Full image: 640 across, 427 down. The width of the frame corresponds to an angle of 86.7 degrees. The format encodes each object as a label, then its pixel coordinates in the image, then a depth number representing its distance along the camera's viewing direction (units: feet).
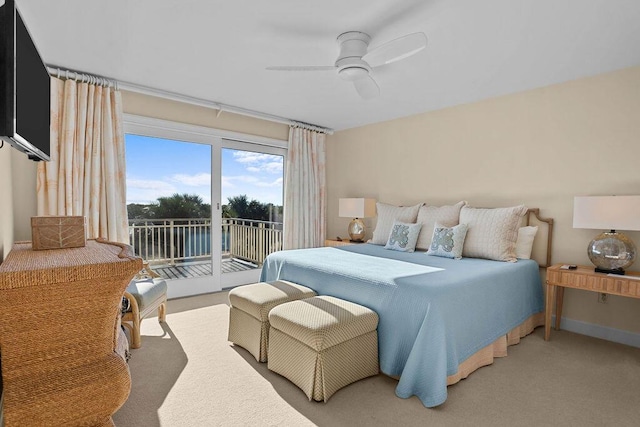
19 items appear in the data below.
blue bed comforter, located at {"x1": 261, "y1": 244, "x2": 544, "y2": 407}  6.41
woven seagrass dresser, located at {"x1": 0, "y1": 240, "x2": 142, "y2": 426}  3.74
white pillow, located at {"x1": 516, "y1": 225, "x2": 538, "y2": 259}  10.62
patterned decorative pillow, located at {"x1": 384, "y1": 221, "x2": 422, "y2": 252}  12.10
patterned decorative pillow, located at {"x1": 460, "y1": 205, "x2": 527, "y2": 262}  10.24
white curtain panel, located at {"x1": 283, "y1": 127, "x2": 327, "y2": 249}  16.21
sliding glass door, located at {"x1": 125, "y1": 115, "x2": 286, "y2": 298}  12.66
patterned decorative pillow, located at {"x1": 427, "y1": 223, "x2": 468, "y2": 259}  10.57
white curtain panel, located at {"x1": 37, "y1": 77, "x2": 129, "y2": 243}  10.06
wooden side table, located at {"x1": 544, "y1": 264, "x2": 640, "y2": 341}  8.05
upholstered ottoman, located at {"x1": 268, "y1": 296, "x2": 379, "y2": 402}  6.46
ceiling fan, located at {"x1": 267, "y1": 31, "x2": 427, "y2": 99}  7.00
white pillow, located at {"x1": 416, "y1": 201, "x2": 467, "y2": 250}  11.91
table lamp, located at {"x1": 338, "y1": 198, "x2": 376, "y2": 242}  15.28
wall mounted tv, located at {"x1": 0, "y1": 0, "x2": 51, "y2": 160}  3.68
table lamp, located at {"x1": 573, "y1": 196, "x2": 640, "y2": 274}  8.29
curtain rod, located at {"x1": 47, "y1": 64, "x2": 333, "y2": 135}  10.12
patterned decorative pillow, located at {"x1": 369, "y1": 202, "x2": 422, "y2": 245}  13.37
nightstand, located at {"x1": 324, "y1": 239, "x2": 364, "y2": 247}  15.46
